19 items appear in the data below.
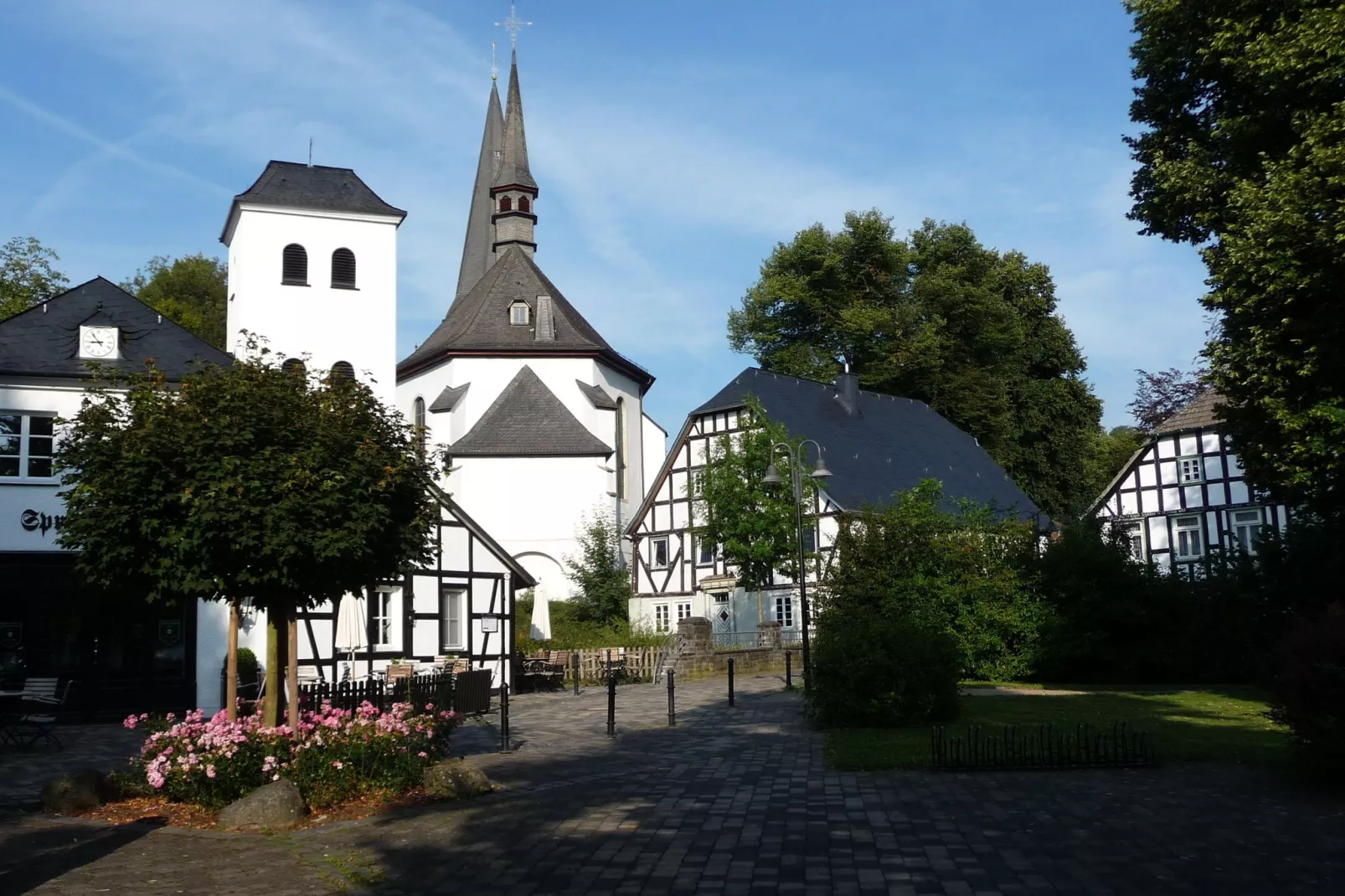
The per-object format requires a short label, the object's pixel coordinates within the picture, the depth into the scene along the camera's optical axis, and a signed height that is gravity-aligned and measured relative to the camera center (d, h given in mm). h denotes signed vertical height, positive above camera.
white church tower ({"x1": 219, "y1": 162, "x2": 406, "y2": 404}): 29312 +8044
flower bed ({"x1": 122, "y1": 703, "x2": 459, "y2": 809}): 10250 -1294
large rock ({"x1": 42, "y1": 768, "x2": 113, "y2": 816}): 10406 -1558
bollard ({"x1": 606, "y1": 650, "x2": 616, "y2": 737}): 16000 -1452
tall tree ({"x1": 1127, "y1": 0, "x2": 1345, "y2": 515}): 15312 +5213
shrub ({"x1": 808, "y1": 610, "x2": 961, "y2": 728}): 15523 -1151
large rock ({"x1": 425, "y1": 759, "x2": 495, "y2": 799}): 10500 -1568
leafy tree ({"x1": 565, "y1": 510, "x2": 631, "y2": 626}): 41281 +684
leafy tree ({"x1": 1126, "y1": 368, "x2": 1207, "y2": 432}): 48531 +7254
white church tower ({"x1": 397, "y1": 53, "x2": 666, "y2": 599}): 43500 +7282
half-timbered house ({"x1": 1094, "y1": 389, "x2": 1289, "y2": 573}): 37781 +2691
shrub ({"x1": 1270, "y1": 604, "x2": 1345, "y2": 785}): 9641 -974
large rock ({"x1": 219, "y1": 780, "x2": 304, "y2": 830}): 9523 -1610
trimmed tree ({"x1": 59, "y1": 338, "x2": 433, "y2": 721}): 10453 +1040
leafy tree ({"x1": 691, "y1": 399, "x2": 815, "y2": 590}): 33750 +2212
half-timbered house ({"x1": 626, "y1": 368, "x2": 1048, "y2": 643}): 37406 +3424
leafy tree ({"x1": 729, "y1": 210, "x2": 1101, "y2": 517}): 50094 +10605
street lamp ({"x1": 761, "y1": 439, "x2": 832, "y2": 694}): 21408 +2146
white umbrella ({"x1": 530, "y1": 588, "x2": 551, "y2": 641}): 33250 -555
